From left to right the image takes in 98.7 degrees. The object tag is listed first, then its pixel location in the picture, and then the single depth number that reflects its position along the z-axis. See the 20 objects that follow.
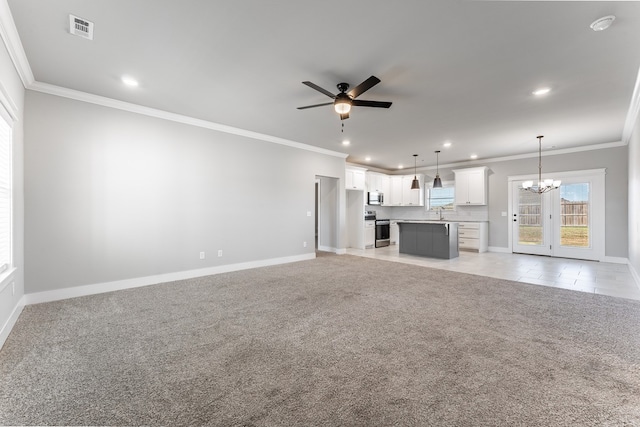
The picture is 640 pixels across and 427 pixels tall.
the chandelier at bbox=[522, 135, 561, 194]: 6.19
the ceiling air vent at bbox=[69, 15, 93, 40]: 2.37
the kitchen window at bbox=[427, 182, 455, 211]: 9.04
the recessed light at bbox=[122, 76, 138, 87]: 3.38
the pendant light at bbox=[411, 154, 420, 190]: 7.84
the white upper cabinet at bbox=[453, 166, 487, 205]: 8.08
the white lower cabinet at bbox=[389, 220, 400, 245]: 9.75
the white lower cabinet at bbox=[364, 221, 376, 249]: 8.68
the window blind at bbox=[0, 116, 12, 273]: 2.73
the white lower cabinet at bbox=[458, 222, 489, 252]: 7.88
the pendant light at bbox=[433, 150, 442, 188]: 7.36
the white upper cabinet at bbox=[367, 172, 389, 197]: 9.07
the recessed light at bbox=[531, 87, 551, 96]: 3.58
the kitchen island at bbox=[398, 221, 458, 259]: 6.66
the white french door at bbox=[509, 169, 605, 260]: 6.48
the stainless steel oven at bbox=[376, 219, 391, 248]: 9.10
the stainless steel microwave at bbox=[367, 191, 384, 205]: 8.88
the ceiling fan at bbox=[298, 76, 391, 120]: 3.13
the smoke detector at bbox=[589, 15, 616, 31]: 2.26
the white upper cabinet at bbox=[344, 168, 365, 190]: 8.08
